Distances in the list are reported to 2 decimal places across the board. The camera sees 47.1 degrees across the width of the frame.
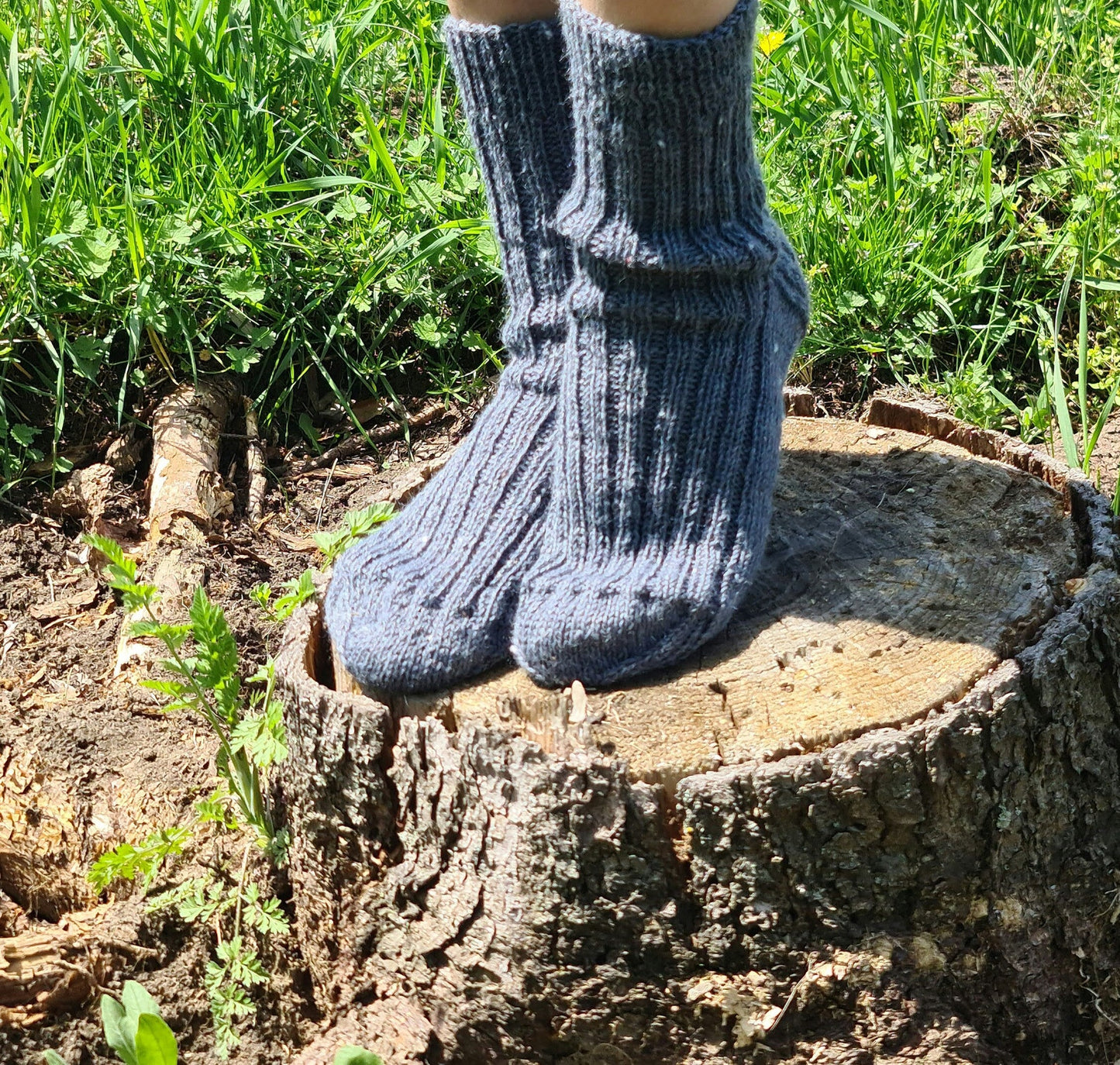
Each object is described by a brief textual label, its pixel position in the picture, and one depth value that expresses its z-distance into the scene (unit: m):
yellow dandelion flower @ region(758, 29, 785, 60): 2.28
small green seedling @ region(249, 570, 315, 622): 1.34
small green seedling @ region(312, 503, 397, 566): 1.40
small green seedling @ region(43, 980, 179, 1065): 1.09
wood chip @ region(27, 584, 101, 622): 1.89
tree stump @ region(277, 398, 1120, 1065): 1.09
